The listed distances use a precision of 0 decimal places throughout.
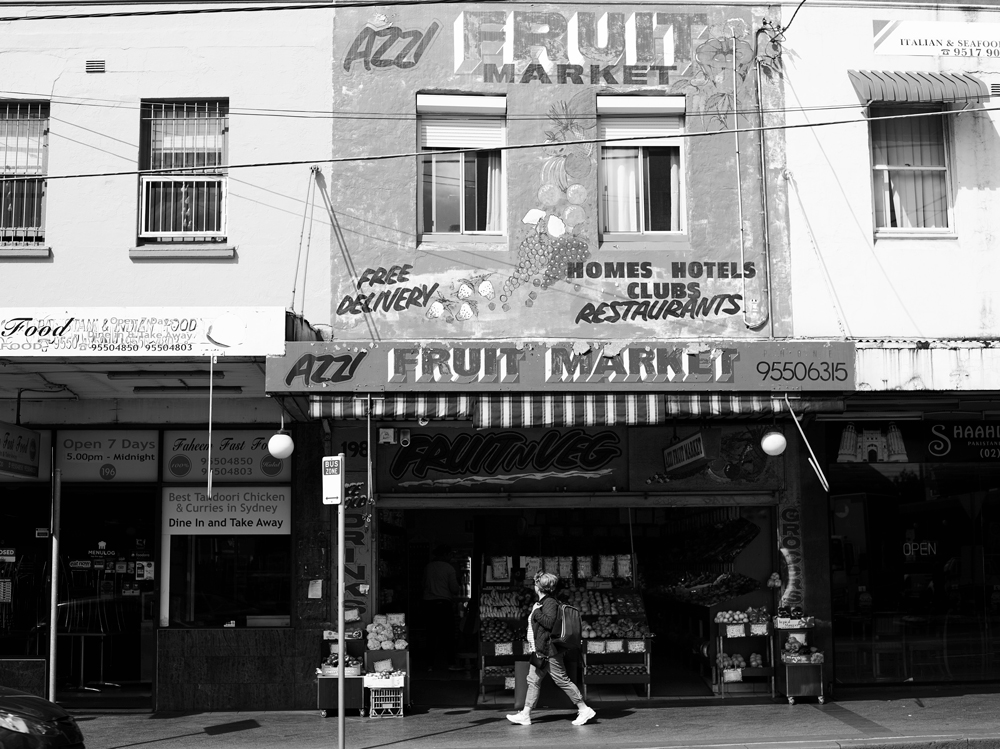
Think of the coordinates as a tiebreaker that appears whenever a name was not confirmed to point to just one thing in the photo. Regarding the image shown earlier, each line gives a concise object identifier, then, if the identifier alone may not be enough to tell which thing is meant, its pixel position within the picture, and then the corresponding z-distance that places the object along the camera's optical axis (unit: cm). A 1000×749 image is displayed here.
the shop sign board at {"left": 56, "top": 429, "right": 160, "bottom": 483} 1414
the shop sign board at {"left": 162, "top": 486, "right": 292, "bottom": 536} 1395
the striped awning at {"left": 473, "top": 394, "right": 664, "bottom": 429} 1201
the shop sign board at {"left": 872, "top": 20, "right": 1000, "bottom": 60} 1391
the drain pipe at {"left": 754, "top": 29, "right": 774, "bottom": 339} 1348
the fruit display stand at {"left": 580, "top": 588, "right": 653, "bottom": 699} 1375
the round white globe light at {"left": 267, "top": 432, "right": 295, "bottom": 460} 1195
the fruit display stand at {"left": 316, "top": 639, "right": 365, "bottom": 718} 1291
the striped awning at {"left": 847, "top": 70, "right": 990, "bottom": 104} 1341
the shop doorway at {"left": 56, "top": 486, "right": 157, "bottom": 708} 1401
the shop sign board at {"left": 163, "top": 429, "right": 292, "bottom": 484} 1400
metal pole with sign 1091
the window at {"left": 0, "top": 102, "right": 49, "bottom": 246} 1352
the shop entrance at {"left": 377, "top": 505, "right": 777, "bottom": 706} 1409
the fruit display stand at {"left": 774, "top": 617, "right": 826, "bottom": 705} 1332
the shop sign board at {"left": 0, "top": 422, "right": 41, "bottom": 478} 1271
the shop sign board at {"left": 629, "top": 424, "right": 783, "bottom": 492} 1410
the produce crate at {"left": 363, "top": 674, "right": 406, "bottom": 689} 1288
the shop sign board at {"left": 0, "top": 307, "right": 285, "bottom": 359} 1135
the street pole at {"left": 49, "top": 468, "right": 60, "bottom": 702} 1229
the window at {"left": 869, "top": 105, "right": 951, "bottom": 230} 1403
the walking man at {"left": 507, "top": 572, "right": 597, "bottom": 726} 1241
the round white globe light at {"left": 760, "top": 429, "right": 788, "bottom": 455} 1230
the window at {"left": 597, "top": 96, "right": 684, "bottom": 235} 1391
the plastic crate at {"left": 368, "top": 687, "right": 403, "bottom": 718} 1302
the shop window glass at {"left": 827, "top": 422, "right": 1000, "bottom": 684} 1438
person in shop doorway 1617
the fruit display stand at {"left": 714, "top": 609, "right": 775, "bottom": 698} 1377
